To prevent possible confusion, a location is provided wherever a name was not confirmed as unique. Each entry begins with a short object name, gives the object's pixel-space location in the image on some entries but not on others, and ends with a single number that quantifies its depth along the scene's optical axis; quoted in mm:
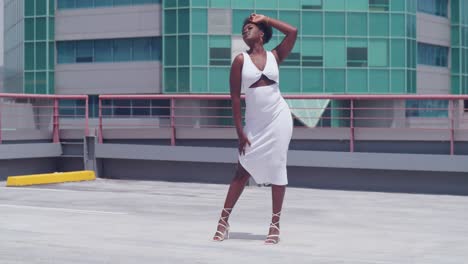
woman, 7984
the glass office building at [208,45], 55188
